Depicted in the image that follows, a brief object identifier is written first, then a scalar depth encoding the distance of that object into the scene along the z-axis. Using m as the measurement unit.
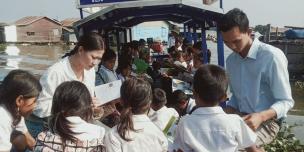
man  3.00
